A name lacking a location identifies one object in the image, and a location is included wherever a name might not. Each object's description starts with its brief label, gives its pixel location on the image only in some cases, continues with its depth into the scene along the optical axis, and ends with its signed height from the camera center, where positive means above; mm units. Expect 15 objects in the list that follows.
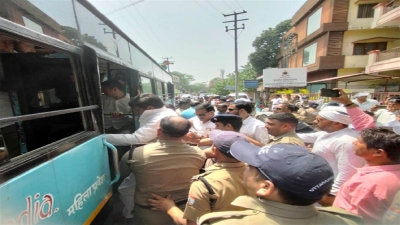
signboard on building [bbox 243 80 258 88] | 19394 -228
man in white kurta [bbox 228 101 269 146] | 3023 -669
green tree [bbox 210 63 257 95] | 34688 +488
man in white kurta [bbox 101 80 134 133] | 3219 -341
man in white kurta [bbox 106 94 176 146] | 2377 -466
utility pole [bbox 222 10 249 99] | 18022 +4744
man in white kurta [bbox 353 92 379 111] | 6080 -745
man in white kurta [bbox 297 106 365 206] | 2018 -679
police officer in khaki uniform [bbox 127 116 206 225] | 1773 -715
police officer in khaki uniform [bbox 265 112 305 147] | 2402 -537
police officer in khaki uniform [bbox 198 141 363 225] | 873 -487
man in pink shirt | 1386 -708
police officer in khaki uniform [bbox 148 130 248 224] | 1318 -682
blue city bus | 1071 -209
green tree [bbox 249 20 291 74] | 32938 +5493
